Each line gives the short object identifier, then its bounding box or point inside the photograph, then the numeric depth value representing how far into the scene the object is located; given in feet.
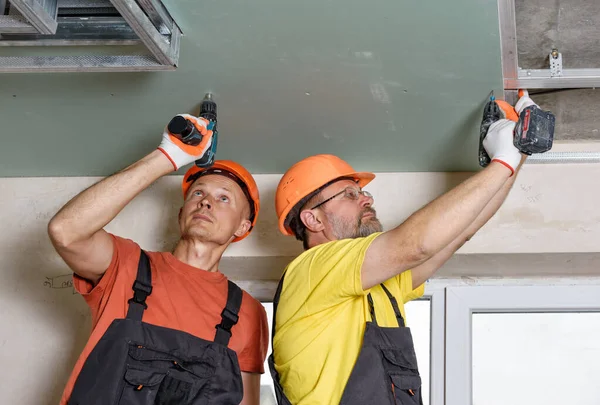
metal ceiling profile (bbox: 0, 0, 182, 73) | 5.57
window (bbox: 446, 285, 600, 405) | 8.44
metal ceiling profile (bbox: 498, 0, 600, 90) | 6.87
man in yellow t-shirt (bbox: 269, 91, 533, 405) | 5.63
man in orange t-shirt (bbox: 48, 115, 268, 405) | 6.18
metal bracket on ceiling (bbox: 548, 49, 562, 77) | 7.07
